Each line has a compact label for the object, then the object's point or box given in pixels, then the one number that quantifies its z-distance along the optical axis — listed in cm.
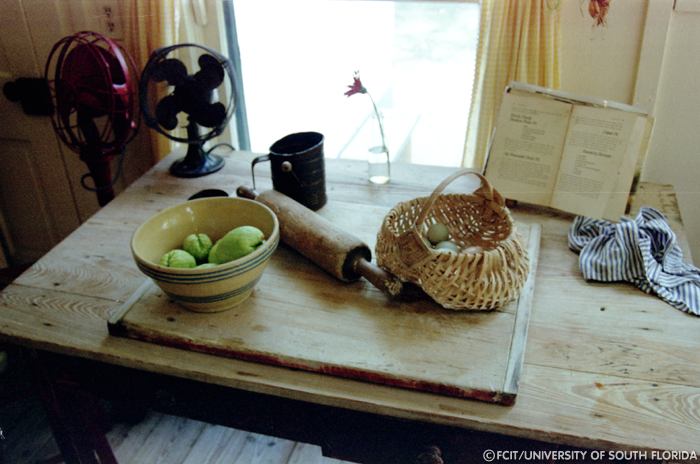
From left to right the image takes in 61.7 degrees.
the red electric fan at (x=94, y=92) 143
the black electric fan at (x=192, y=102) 147
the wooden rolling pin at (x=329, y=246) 105
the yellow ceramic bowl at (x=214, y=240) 95
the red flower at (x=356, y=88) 137
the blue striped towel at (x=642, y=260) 105
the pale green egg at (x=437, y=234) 109
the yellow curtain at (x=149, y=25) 163
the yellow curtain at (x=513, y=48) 135
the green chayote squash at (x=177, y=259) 101
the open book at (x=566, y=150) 117
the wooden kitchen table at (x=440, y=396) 83
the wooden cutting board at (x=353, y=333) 89
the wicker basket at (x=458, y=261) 95
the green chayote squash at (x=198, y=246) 107
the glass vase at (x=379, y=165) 147
